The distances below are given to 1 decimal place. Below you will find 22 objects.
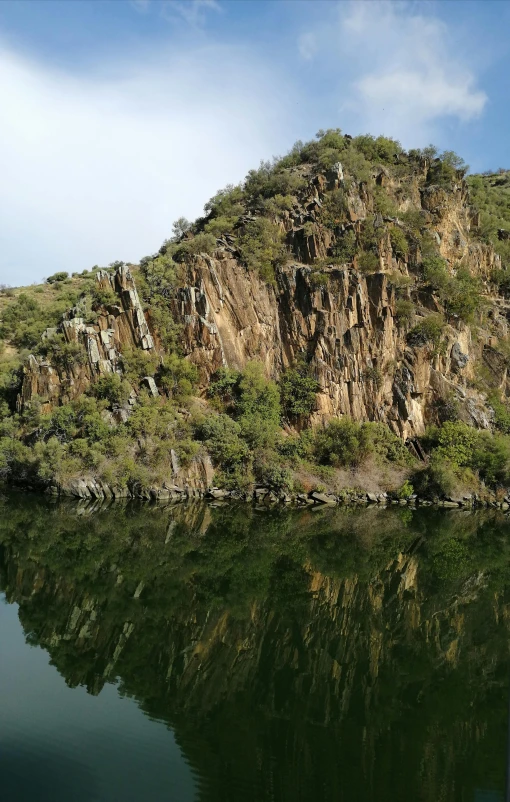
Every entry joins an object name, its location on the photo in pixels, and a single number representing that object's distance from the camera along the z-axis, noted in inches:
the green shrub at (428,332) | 1905.8
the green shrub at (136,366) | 1705.2
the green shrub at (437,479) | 1578.5
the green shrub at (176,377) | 1740.9
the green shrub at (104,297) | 1785.2
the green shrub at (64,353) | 1652.3
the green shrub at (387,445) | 1748.3
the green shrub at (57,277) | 2933.1
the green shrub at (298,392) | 1835.6
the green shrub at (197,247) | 2020.2
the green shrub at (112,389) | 1606.8
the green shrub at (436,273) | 2038.6
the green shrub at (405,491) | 1620.3
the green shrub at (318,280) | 1947.6
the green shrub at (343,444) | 1685.5
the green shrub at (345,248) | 2057.1
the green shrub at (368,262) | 2032.5
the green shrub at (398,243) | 2111.2
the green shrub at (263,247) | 2033.7
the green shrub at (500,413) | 1847.9
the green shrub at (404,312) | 1956.2
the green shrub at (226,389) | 1803.6
